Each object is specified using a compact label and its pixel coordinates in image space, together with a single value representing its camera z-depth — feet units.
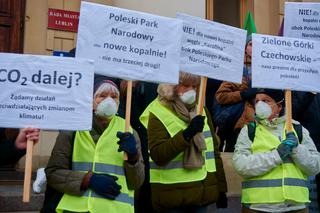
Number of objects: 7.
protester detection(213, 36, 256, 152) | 17.74
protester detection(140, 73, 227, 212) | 13.51
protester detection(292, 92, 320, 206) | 16.57
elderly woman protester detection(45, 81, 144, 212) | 11.75
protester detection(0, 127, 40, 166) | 11.37
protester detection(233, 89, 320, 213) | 13.75
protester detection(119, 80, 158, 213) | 15.30
